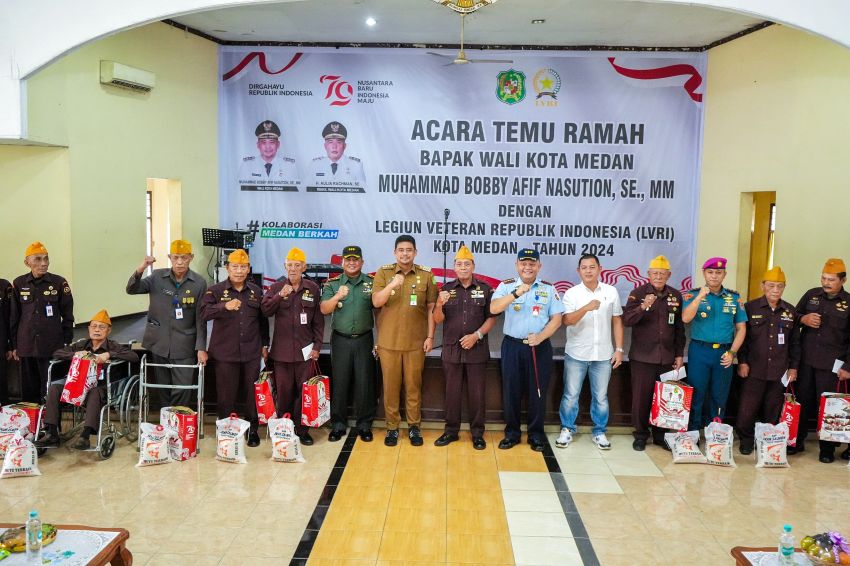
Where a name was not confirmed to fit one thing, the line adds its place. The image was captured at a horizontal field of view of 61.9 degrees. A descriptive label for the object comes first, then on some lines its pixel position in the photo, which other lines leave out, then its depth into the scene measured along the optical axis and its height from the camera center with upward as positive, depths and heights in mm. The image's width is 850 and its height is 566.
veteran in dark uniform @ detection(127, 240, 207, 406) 5469 -740
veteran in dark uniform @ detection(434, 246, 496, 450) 5340 -801
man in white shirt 5395 -863
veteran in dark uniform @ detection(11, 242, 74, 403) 5469 -775
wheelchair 5098 -1422
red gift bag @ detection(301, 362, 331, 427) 5254 -1328
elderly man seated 5129 -1047
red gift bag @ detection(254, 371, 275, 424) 5250 -1310
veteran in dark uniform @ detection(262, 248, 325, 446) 5336 -801
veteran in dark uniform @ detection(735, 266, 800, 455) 5309 -903
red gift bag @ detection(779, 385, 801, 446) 5230 -1334
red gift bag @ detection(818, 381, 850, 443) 5129 -1315
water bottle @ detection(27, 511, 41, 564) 2729 -1251
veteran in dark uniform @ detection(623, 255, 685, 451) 5352 -772
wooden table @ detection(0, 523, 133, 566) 2805 -1352
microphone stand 9734 -130
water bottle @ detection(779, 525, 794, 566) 2857 -1266
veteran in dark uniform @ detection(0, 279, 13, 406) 5523 -878
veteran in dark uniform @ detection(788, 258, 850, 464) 5238 -734
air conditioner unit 7617 +1569
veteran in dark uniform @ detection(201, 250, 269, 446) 5305 -831
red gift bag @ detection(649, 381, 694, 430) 5246 -1273
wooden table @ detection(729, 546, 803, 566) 2934 -1343
